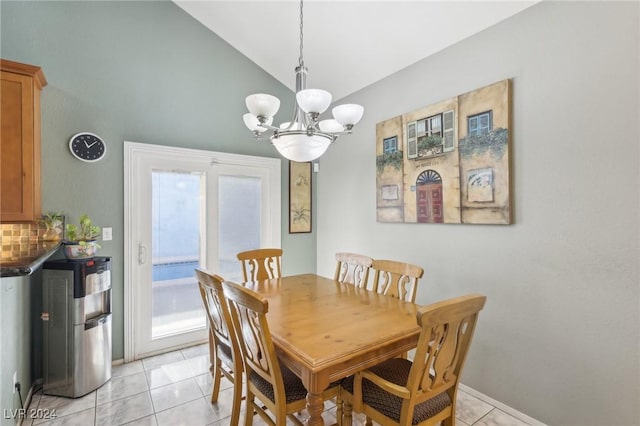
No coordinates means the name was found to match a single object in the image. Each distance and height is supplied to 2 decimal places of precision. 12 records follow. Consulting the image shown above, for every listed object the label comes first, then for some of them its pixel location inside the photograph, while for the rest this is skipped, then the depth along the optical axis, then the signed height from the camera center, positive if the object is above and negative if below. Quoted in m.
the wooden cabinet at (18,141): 1.97 +0.51
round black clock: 2.60 +0.61
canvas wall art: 2.15 +0.44
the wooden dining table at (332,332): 1.36 -0.63
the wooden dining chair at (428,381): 1.28 -0.80
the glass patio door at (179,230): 2.89 -0.17
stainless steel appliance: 2.28 -0.87
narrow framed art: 3.99 +0.23
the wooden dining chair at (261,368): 1.45 -0.82
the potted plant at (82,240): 2.37 -0.20
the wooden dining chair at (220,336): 1.77 -0.81
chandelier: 1.58 +0.57
